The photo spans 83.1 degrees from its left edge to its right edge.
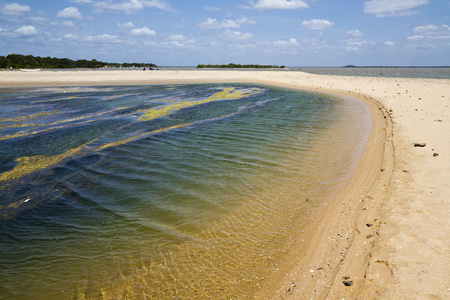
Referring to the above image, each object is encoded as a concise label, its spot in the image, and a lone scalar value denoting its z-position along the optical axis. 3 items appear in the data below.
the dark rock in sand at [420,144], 9.70
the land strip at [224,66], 134.62
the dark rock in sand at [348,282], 4.04
